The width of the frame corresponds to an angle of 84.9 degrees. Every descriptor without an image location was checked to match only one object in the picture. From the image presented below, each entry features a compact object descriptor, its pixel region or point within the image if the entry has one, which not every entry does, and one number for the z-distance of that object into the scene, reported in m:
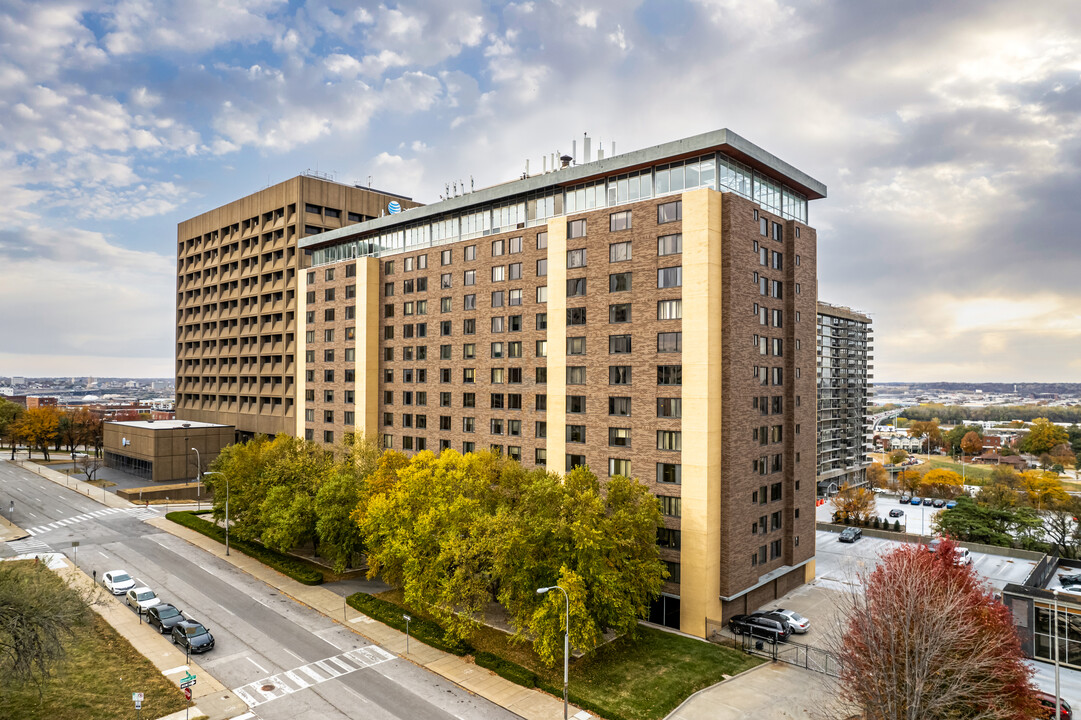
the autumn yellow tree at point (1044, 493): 99.44
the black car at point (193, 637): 37.38
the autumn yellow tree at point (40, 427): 116.69
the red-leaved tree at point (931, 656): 25.84
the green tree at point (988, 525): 71.12
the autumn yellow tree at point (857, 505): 88.88
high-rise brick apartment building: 43.66
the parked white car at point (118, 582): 47.44
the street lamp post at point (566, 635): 29.99
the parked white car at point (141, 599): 43.28
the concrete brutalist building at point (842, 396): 125.81
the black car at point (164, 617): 40.47
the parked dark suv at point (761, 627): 41.76
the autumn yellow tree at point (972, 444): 183.12
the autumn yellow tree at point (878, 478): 135.38
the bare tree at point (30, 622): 26.95
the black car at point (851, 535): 77.50
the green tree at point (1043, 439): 169.62
